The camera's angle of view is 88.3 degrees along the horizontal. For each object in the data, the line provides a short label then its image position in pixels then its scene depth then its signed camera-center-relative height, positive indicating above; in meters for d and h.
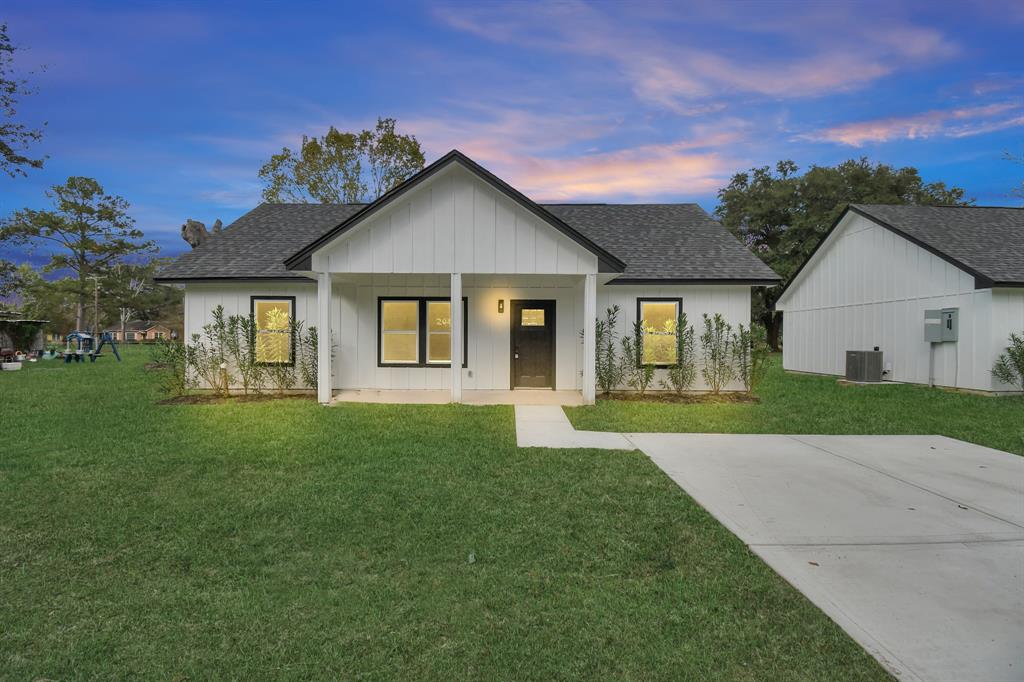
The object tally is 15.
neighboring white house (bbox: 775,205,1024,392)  12.84 +1.38
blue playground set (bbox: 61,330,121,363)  22.75 -0.43
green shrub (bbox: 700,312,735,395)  12.45 -0.36
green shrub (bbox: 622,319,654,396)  12.35 -0.54
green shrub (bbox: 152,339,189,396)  11.74 -0.62
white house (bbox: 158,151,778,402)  12.40 +0.79
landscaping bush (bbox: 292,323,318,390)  12.17 -0.43
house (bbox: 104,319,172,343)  87.38 +1.45
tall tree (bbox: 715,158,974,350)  33.47 +9.08
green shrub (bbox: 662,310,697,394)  11.97 -0.58
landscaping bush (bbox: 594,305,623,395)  12.06 -0.39
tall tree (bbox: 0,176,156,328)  39.16 +8.37
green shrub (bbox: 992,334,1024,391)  12.48 -0.67
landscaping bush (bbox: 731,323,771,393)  12.20 -0.39
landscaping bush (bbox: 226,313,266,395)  11.73 -0.37
